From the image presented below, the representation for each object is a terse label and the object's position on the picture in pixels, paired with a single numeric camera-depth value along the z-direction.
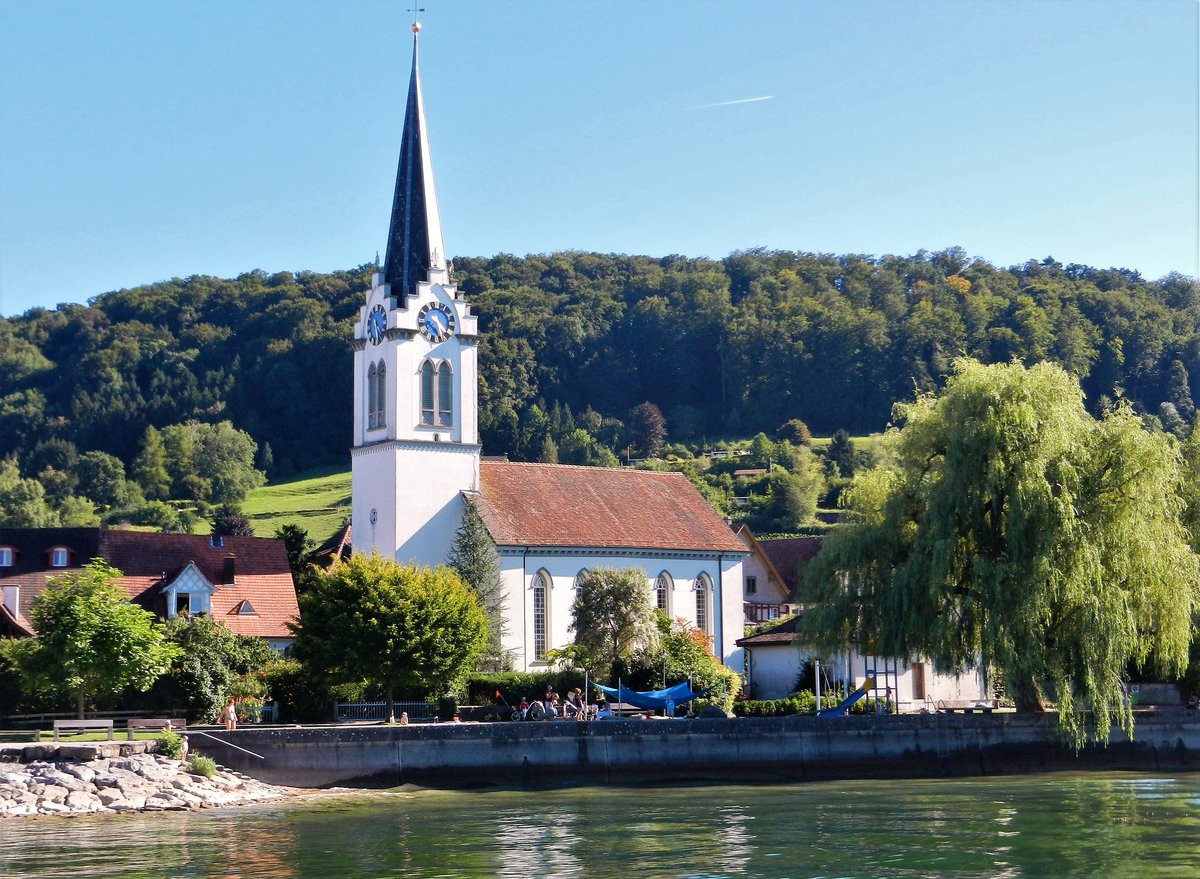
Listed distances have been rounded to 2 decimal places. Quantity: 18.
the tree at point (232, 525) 110.44
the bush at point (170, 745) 43.28
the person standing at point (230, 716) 46.81
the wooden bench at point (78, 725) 44.53
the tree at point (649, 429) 169.38
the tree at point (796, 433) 158.12
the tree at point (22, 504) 131.25
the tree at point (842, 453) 145.00
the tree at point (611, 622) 60.00
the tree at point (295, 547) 77.50
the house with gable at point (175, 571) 60.91
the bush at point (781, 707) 54.06
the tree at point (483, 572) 60.78
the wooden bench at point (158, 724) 45.12
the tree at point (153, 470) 152.12
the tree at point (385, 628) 50.88
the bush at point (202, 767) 42.44
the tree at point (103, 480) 148.38
